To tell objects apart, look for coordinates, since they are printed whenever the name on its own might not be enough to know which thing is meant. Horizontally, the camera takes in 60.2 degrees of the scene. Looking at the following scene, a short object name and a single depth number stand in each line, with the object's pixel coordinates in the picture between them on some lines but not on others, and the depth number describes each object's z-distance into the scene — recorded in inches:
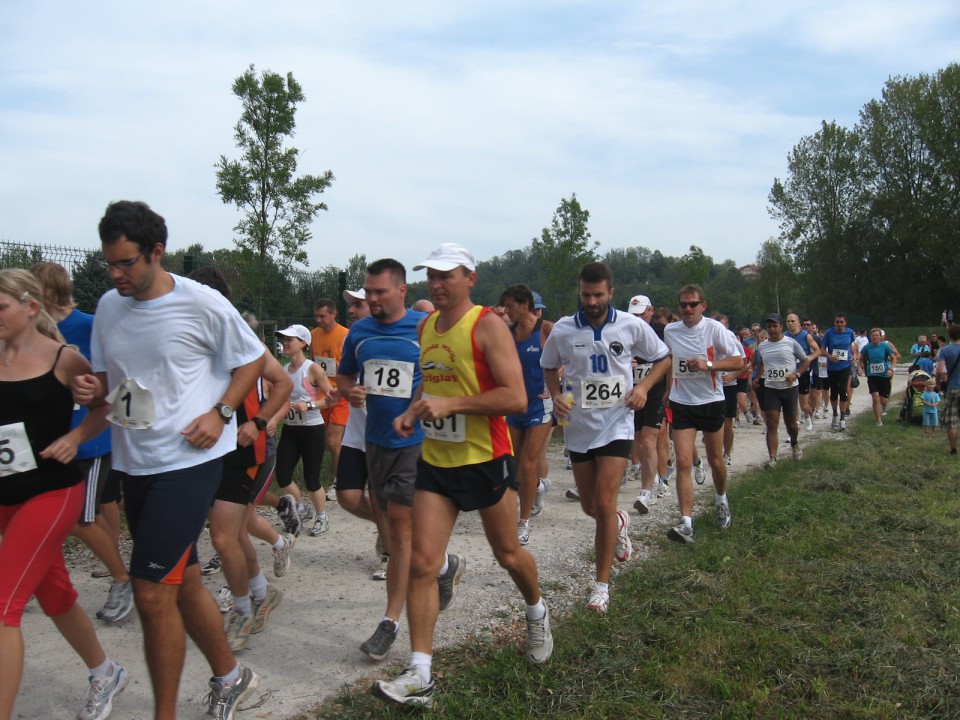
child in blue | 598.9
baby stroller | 633.0
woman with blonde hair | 129.0
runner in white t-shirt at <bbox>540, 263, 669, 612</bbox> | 208.2
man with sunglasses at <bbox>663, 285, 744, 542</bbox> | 279.9
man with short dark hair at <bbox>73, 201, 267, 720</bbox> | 127.3
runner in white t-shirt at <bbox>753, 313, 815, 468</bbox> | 427.8
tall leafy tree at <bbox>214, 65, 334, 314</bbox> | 637.3
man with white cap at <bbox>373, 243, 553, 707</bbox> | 152.3
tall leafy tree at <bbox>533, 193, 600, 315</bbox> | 1196.5
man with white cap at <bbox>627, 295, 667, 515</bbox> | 346.0
